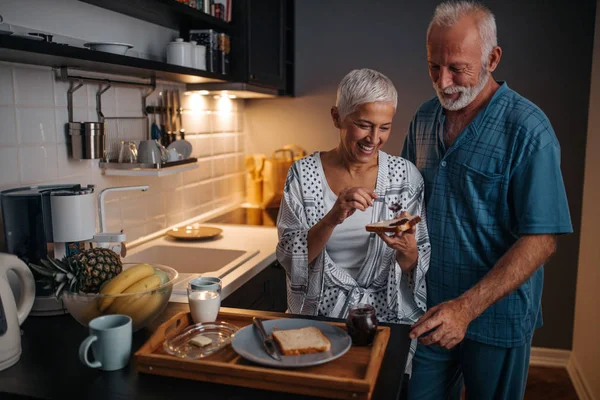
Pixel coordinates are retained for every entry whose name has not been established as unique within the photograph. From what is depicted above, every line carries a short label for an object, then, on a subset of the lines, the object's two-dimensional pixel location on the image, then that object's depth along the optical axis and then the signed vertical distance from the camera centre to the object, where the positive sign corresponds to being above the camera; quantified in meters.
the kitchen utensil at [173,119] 2.68 +0.04
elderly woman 1.66 -0.33
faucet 1.62 -0.34
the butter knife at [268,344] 1.15 -0.48
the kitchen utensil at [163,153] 2.32 -0.12
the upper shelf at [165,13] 2.09 +0.50
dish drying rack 2.05 -0.03
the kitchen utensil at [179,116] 2.72 +0.05
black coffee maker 1.57 -0.28
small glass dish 1.19 -0.50
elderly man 1.58 -0.26
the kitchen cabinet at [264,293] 2.13 -0.72
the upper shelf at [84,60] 1.44 +0.21
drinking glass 1.33 -0.45
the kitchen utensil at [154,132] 2.49 -0.03
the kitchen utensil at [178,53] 2.31 +0.32
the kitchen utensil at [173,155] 2.40 -0.13
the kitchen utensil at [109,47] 1.81 +0.27
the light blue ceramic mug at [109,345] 1.15 -0.48
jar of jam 1.24 -0.46
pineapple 1.34 -0.37
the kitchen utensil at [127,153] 2.23 -0.11
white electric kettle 1.21 -0.45
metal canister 1.99 -0.05
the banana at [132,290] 1.32 -0.41
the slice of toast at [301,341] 1.16 -0.48
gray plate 1.12 -0.49
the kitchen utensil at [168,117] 2.64 +0.04
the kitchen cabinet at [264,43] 2.74 +0.47
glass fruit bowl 1.31 -0.44
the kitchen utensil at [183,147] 2.63 -0.10
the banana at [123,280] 1.32 -0.39
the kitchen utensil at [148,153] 2.24 -0.11
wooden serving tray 1.06 -0.51
